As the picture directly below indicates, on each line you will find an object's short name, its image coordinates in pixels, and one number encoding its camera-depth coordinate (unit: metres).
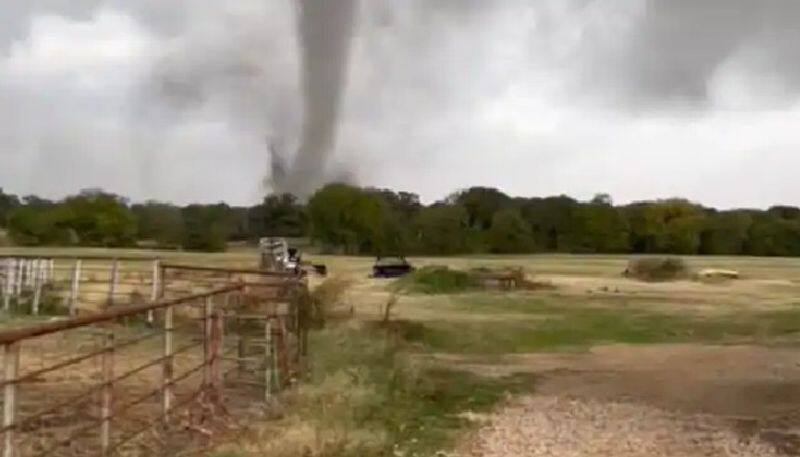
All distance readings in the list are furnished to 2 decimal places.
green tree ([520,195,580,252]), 120.62
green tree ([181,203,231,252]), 94.69
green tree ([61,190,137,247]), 97.50
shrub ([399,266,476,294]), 51.50
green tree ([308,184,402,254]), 108.88
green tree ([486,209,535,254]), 114.88
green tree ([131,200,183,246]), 102.06
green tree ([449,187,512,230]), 121.75
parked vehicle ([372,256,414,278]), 60.94
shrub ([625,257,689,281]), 70.69
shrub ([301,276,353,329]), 19.96
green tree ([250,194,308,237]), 117.56
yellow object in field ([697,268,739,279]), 73.02
